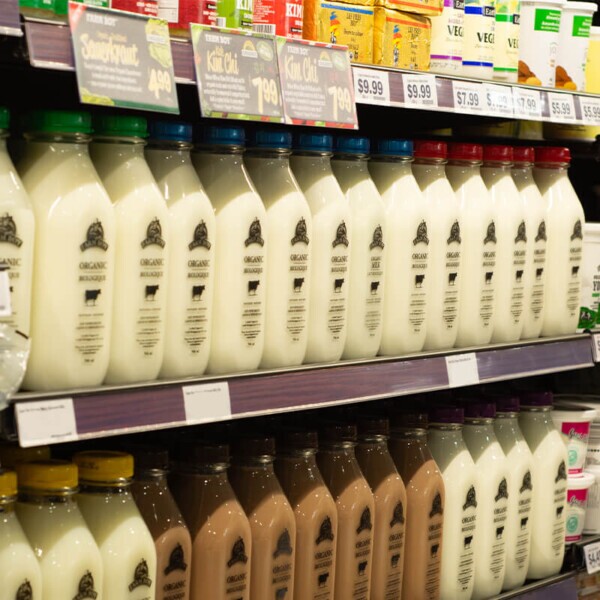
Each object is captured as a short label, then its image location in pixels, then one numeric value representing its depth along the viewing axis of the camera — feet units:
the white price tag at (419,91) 5.12
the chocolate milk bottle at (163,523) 4.43
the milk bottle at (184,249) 4.41
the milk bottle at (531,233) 5.88
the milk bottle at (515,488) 5.97
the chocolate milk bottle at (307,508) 4.96
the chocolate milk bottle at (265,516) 4.77
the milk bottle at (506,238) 5.74
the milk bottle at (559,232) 6.01
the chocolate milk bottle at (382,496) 5.32
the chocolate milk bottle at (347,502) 5.13
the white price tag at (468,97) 5.36
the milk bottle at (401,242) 5.23
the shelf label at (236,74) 4.34
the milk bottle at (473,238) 5.58
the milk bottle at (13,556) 3.92
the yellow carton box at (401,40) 5.29
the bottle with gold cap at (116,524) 4.22
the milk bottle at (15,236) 3.95
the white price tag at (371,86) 4.91
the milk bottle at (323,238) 4.91
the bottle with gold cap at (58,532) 4.06
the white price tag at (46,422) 3.86
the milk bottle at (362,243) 5.07
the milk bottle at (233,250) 4.57
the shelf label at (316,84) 4.65
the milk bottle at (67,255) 4.07
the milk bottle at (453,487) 5.68
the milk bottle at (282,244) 4.73
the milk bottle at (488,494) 5.81
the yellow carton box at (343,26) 5.06
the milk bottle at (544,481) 6.12
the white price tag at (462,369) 5.44
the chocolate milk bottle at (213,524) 4.57
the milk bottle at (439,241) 5.40
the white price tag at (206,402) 4.34
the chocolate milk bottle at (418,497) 5.50
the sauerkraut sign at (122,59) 3.97
